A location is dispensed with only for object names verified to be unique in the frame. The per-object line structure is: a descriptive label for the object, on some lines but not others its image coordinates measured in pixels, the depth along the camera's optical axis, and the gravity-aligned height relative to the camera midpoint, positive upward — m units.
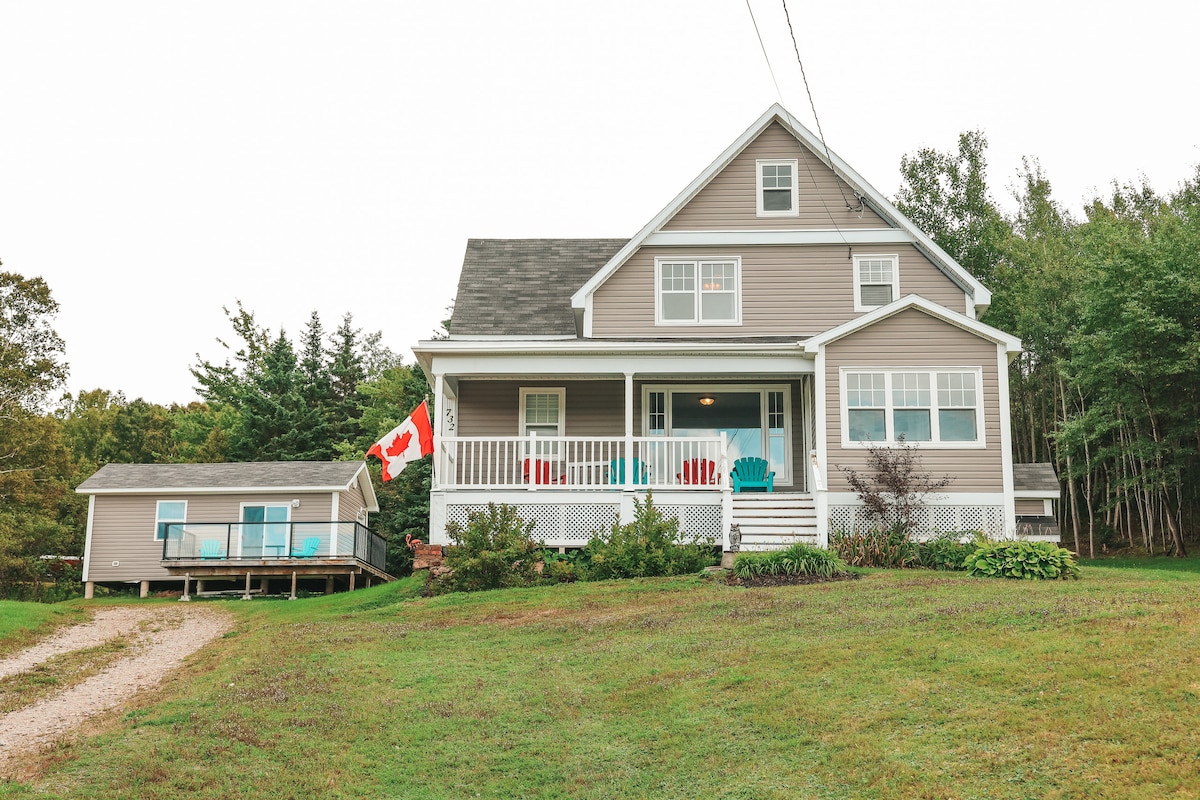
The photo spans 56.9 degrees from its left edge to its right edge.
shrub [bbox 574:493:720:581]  17.42 -0.56
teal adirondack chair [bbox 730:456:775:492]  20.39 +0.79
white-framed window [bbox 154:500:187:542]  27.80 +0.09
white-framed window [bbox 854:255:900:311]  21.27 +4.54
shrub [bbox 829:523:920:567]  17.33 -0.51
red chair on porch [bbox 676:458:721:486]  19.02 +0.76
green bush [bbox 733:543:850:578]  15.89 -0.66
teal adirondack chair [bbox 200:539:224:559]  24.44 -0.72
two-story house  18.77 +2.66
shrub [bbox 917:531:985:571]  17.00 -0.53
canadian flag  20.23 +1.36
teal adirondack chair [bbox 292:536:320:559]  24.20 -0.70
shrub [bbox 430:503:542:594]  17.25 -0.62
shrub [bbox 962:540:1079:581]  15.40 -0.62
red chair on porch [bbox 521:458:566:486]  18.72 +0.80
